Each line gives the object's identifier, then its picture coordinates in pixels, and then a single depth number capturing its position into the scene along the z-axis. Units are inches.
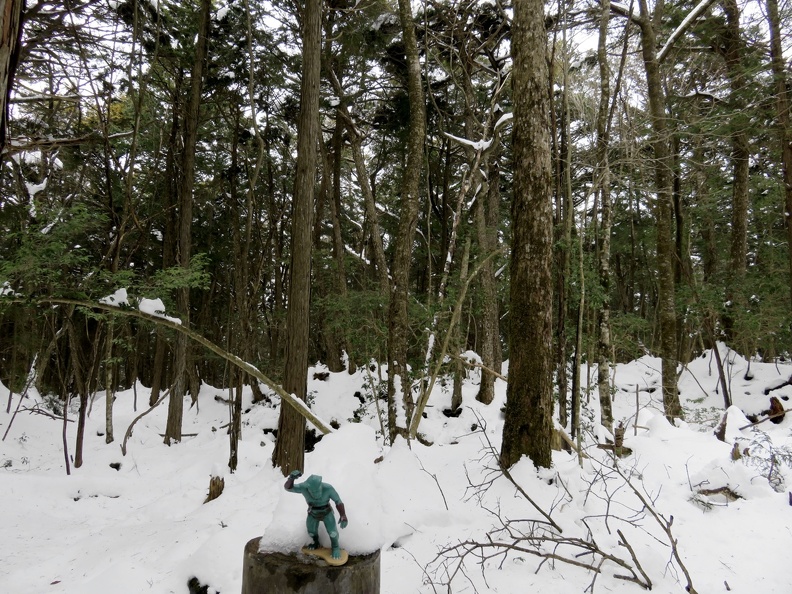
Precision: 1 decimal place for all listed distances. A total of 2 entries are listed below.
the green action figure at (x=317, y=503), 95.6
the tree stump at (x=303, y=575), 92.4
